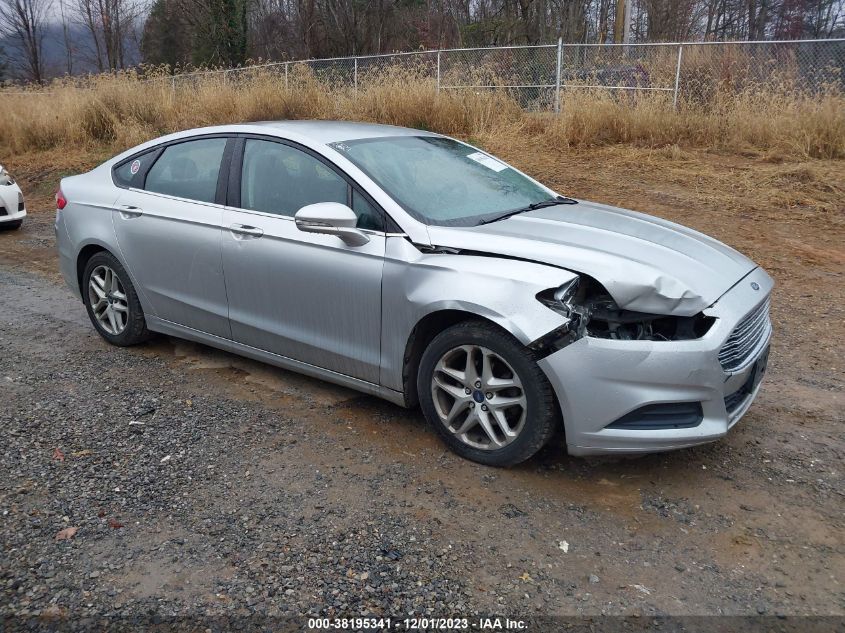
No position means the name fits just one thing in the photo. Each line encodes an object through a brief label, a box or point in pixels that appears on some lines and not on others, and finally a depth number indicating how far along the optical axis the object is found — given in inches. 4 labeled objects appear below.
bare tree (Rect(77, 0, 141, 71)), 1449.3
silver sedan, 126.7
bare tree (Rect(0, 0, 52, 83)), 1503.4
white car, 377.4
